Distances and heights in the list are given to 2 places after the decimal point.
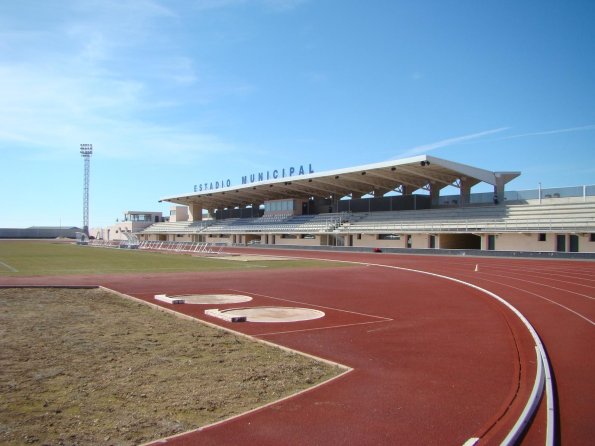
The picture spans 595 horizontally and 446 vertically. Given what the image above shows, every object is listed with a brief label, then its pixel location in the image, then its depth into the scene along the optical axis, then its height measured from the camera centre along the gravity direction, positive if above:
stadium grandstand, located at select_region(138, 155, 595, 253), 41.38 +2.29
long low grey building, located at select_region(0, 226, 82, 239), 141.50 -0.64
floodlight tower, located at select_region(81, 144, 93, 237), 112.56 +15.39
